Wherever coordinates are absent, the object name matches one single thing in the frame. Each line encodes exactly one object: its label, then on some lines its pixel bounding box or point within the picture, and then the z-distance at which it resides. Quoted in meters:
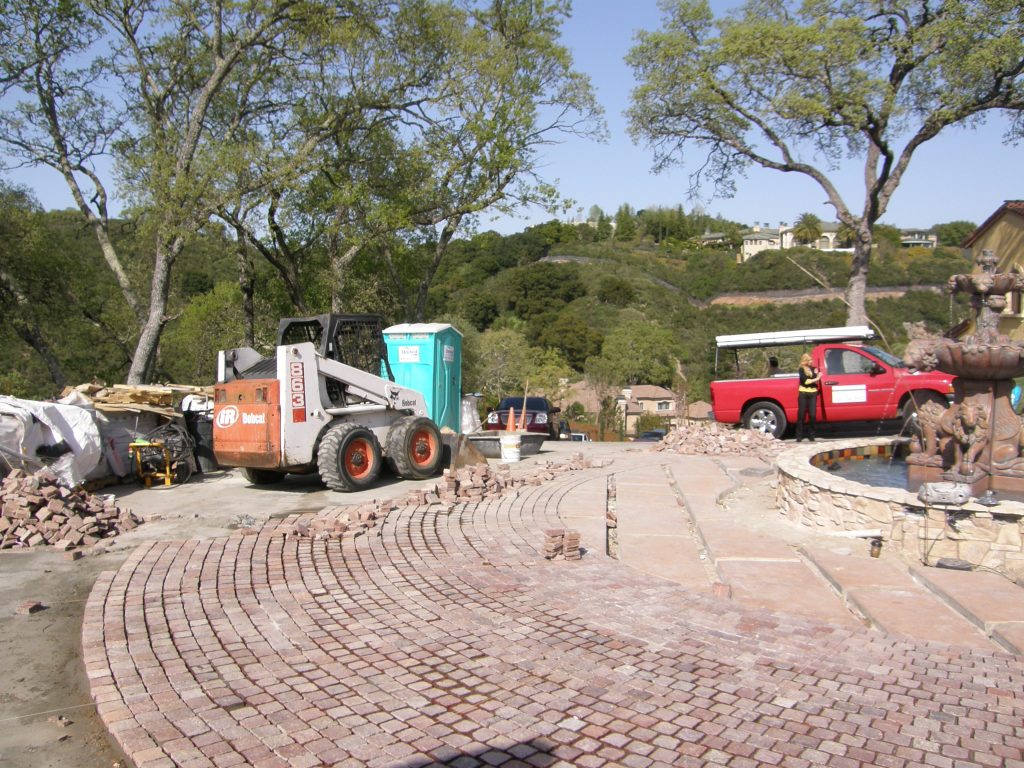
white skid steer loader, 9.95
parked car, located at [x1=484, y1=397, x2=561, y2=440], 19.80
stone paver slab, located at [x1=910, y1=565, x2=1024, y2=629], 5.19
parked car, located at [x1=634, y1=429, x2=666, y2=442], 26.25
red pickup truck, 13.66
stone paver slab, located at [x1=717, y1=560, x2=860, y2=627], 5.50
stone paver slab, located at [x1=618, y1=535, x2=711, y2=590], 6.34
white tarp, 9.12
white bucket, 13.70
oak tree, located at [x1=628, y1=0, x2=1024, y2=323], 18.67
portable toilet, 14.30
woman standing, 13.68
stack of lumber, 11.47
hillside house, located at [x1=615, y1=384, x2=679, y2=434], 68.94
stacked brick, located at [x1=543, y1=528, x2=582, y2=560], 6.77
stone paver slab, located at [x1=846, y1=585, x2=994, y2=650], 4.96
